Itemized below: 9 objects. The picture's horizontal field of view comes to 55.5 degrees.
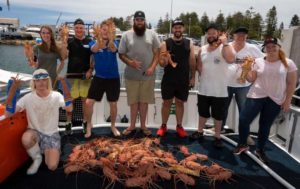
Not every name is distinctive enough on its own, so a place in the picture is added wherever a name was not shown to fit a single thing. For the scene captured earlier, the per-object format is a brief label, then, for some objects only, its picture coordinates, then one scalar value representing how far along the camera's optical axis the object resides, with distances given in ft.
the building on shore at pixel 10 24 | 243.60
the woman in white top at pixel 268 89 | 11.34
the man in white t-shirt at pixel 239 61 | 14.19
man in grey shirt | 13.92
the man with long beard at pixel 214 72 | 13.15
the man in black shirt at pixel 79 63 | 14.02
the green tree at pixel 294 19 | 254.70
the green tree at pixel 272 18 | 232.53
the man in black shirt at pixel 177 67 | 13.89
